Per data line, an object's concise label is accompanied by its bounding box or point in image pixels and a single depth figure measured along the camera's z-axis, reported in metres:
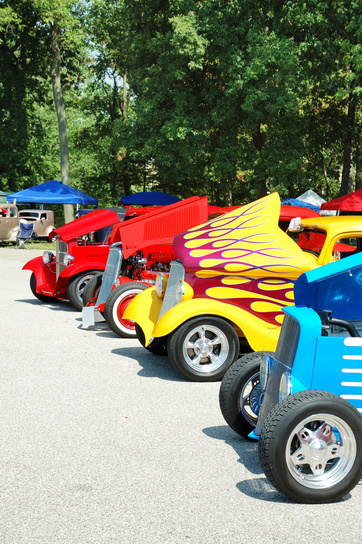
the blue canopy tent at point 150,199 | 26.83
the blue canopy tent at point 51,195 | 28.11
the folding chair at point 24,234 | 27.05
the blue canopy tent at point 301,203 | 26.80
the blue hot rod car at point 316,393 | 3.57
